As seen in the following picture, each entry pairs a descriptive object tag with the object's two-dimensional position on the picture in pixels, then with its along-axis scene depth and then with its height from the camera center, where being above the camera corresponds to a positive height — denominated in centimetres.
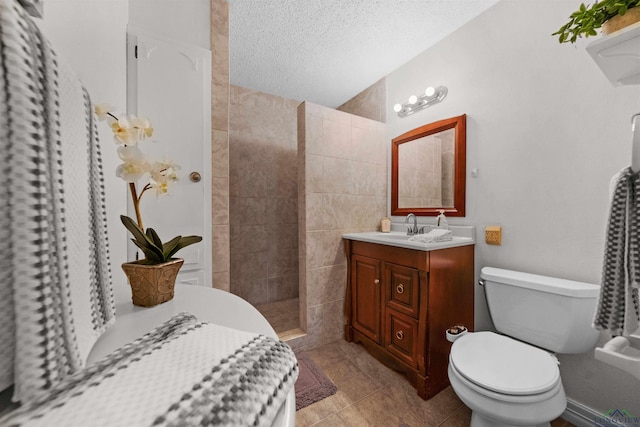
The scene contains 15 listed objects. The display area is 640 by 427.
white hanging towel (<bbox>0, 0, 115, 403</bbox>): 23 -1
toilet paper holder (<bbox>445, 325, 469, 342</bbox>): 125 -65
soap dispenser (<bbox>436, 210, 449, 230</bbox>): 173 -9
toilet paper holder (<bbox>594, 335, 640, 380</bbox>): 66 -42
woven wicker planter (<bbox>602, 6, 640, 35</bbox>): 63 +51
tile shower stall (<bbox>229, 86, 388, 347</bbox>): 187 +9
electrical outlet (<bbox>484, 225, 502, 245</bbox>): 147 -15
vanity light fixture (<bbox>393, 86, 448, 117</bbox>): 180 +86
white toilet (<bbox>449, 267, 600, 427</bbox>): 87 -64
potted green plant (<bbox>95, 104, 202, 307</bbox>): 53 -6
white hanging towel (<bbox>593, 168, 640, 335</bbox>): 68 -15
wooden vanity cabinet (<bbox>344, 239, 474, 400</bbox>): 138 -60
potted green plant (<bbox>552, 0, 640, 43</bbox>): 64 +54
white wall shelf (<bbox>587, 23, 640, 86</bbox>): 64 +44
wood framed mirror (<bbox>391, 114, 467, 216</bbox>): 170 +32
